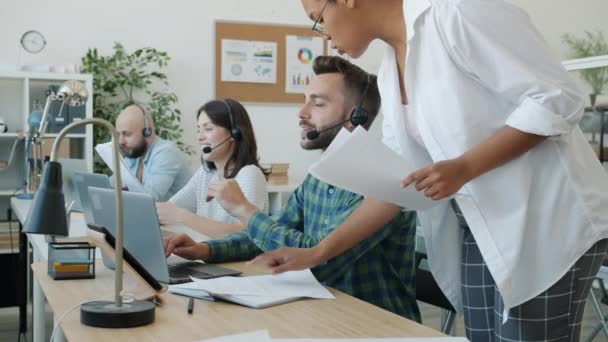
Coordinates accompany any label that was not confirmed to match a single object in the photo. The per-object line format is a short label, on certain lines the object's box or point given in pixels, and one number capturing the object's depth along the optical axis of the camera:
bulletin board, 5.94
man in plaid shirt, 1.82
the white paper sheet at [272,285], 1.55
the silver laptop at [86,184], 2.25
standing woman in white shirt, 1.27
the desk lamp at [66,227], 1.19
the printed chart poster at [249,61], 5.97
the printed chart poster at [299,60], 6.17
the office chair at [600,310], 2.94
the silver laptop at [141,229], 1.54
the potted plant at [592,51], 6.04
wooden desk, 1.28
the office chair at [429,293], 2.38
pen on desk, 1.44
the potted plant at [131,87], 5.39
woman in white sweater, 2.92
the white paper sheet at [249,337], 1.22
